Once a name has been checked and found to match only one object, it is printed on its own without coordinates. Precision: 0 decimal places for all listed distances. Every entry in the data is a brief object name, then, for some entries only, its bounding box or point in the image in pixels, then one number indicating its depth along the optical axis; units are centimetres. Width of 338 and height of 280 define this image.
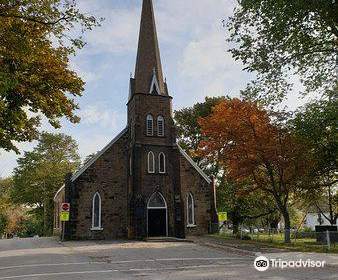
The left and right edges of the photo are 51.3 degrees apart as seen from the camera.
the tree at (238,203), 3531
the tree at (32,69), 1056
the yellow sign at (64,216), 2602
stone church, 2797
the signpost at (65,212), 2580
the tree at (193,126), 4541
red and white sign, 2572
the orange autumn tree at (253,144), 2138
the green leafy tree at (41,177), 5069
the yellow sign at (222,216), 2850
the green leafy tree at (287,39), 1404
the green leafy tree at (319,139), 1794
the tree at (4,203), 5997
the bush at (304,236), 2780
